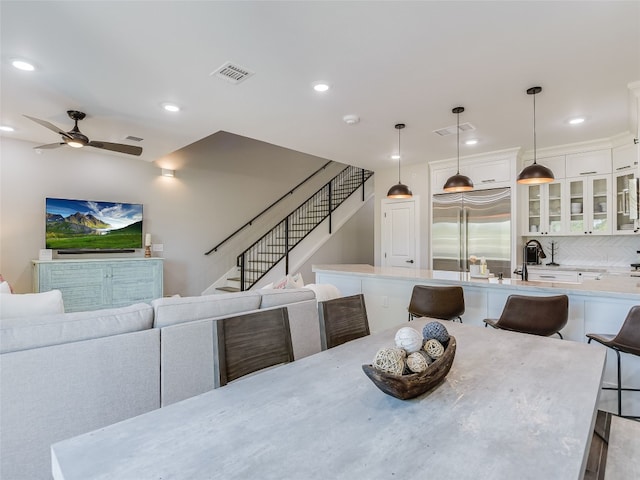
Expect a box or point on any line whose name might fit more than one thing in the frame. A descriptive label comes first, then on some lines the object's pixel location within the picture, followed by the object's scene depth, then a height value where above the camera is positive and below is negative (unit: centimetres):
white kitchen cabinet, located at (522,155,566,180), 515 +127
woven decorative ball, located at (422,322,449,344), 133 -34
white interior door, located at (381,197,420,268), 630 +25
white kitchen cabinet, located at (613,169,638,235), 459 +58
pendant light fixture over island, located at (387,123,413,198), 429 +69
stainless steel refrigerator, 528 +29
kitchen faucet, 341 -6
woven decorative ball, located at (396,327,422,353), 123 -34
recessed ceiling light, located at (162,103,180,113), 350 +145
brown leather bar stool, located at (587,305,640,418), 210 -57
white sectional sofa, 152 -64
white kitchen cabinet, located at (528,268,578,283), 490 -41
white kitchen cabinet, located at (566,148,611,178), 480 +122
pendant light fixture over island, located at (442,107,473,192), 385 +71
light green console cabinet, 460 -50
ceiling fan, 361 +117
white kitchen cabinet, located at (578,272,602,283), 464 -38
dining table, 78 -50
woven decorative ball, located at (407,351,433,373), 112 -38
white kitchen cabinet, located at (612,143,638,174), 445 +120
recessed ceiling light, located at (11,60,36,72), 269 +145
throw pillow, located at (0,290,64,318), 180 -32
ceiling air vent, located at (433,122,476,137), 411 +147
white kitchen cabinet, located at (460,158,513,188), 525 +119
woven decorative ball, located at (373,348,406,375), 109 -37
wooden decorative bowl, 106 -42
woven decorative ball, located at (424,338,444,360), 122 -37
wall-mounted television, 498 +33
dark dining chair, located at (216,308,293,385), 135 -41
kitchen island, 262 -47
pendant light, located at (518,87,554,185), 327 +70
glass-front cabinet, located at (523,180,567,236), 519 +59
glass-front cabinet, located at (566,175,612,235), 484 +62
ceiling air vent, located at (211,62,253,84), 277 +145
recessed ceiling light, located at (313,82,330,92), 305 +146
